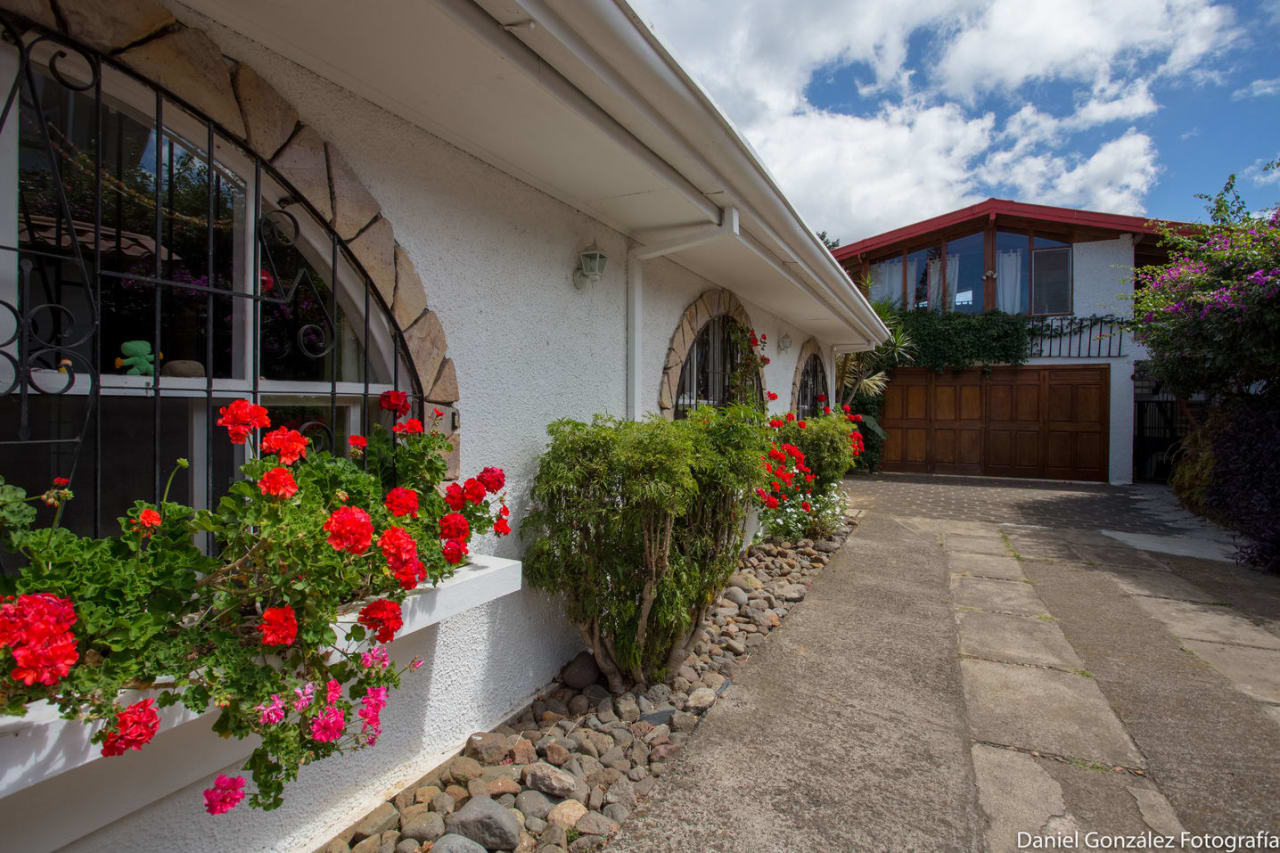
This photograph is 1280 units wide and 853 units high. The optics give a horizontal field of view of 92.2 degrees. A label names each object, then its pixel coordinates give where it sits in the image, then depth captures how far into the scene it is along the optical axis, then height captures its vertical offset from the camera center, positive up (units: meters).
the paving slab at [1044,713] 2.52 -1.32
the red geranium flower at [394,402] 2.04 +0.05
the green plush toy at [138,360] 1.62 +0.15
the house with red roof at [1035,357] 12.02 +1.28
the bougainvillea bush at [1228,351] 6.04 +0.80
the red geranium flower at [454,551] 1.84 -0.40
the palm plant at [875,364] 12.43 +1.19
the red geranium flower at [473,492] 2.03 -0.24
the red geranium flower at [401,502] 1.70 -0.23
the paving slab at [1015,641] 3.42 -1.31
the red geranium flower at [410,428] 2.01 -0.03
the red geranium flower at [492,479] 2.14 -0.21
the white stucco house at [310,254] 1.48 +0.52
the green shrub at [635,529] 2.61 -0.50
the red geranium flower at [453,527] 1.86 -0.33
